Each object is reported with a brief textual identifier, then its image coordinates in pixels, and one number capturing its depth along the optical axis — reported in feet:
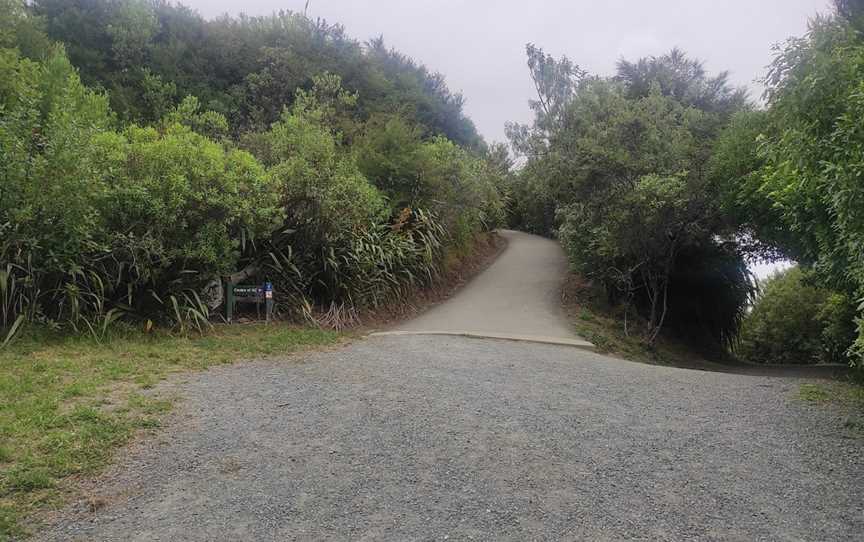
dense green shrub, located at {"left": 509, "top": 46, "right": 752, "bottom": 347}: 37.96
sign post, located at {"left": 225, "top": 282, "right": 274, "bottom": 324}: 29.66
